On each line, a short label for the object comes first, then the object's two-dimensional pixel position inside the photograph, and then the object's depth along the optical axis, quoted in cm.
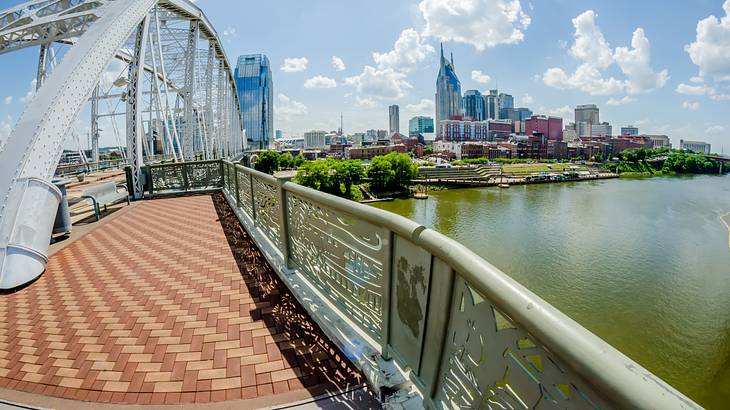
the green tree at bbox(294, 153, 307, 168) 8125
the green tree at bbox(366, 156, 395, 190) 5036
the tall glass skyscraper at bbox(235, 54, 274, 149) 11938
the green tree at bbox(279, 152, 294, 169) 7023
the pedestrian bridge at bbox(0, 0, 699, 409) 108
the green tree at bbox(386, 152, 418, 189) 5116
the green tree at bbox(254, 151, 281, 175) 5974
